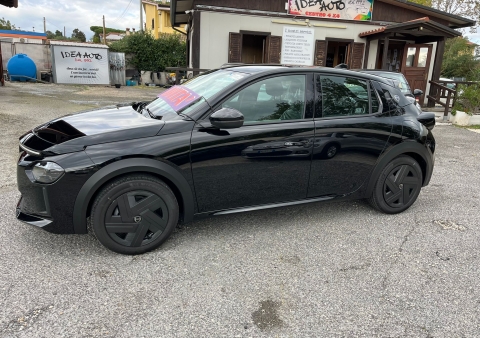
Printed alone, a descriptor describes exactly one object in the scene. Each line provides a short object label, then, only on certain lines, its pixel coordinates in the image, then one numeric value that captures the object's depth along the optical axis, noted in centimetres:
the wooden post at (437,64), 1467
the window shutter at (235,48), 1338
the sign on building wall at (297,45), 1395
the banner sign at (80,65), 1836
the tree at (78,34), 7078
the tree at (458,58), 3306
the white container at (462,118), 1102
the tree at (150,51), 2166
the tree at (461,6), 3346
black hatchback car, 274
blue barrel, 1797
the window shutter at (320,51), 1432
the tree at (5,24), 5840
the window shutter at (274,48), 1383
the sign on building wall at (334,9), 1373
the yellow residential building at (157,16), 3171
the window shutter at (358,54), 1475
